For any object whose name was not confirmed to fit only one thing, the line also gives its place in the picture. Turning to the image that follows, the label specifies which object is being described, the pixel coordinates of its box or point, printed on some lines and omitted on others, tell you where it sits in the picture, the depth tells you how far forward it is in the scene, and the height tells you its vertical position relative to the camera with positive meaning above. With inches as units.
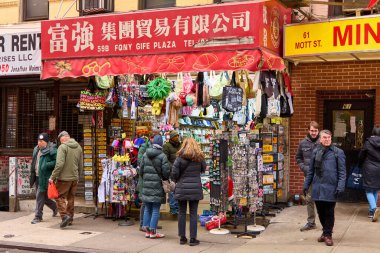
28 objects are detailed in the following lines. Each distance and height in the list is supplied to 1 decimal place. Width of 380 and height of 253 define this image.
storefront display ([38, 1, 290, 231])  361.4 +29.0
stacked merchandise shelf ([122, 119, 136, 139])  445.7 -3.3
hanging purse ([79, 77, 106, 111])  418.3 +20.9
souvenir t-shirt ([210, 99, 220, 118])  458.9 +17.0
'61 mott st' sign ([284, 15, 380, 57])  356.8 +64.0
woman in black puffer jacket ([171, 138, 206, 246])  331.0 -37.9
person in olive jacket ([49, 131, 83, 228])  388.0 -39.4
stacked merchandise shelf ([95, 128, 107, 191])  436.1 -18.8
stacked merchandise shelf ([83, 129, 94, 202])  438.9 -33.7
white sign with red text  486.9 +69.2
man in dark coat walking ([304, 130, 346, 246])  311.7 -34.2
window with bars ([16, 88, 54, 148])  550.0 +11.0
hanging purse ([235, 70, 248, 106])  385.0 +32.3
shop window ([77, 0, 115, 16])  511.8 +119.5
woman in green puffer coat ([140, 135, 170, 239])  348.8 -37.1
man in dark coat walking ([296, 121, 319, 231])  359.3 -20.9
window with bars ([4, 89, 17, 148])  565.9 +4.5
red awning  349.7 +45.0
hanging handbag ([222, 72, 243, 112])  365.7 +18.7
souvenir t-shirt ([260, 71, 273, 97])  371.2 +29.6
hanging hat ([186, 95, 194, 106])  401.7 +18.6
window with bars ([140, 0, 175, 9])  516.2 +123.0
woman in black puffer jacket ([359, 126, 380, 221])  378.6 -34.0
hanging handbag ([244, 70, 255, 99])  403.5 +28.4
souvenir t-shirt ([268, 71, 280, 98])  381.8 +31.4
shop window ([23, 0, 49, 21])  567.8 +128.3
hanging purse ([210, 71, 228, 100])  435.8 +32.4
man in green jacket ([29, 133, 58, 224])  418.6 -37.2
